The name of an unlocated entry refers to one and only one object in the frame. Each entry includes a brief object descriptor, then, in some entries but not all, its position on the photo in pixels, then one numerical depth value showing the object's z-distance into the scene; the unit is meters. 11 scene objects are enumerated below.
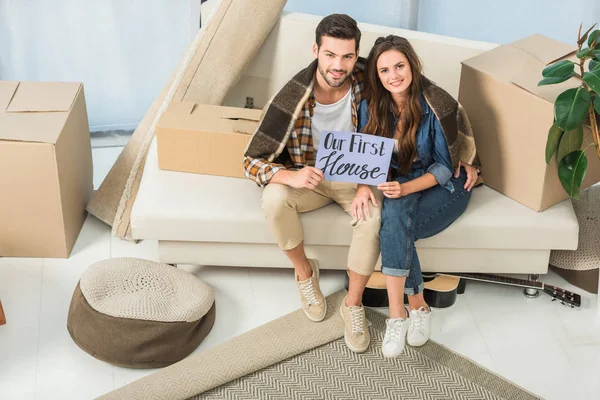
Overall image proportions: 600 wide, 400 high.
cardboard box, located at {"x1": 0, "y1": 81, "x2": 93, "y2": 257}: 2.56
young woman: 2.33
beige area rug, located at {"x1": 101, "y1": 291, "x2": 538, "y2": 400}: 2.23
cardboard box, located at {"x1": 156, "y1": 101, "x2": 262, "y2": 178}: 2.61
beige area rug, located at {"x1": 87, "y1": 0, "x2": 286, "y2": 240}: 2.87
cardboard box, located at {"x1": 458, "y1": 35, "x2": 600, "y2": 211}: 2.45
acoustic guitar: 2.54
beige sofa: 2.48
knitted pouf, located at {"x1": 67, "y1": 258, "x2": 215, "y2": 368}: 2.27
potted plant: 2.28
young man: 2.35
